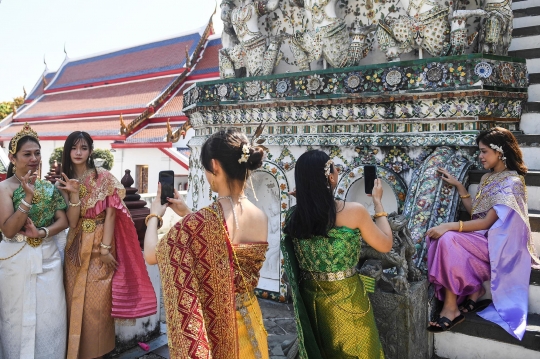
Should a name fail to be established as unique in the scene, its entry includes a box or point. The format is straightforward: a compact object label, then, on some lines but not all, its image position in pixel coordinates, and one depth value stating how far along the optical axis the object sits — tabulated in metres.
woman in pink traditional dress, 3.29
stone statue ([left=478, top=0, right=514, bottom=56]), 3.99
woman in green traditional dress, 2.30
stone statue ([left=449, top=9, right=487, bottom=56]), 4.02
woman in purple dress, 2.92
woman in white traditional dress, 3.08
